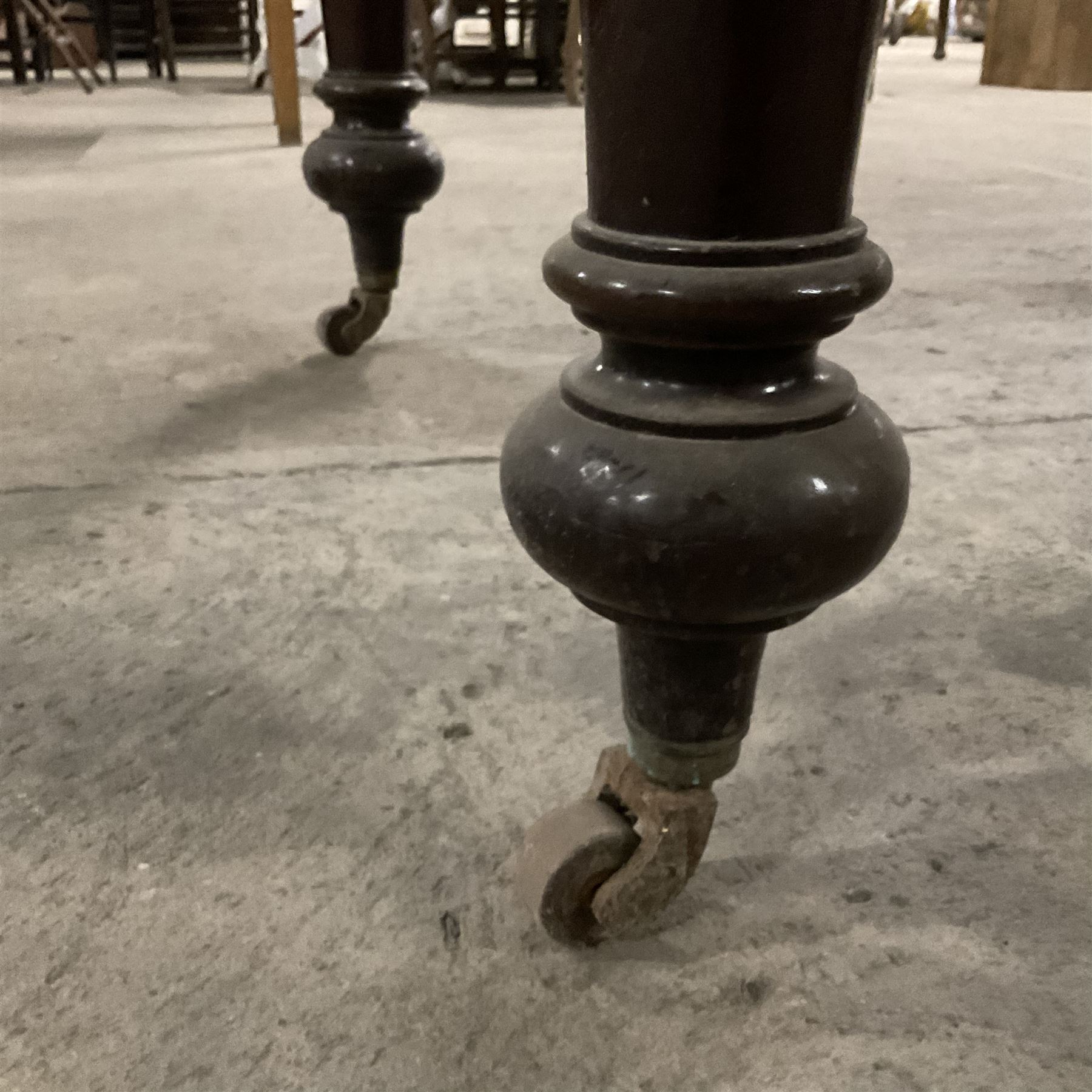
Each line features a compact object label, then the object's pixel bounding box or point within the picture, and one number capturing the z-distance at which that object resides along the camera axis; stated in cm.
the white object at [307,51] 525
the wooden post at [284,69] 340
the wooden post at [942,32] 695
